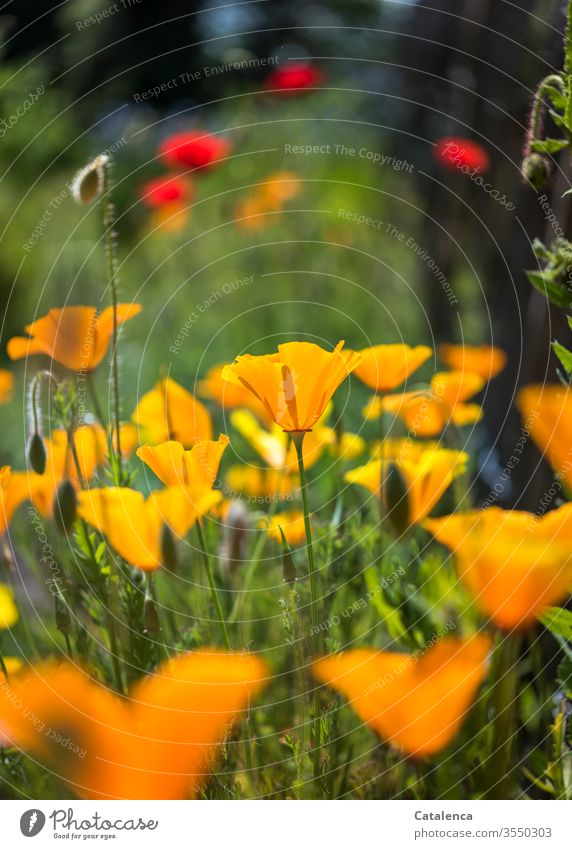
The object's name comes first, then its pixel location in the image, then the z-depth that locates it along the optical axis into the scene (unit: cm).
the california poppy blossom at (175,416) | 126
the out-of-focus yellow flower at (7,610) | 126
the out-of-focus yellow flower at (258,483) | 134
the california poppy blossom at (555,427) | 120
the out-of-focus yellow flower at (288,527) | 125
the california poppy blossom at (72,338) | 122
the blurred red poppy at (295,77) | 226
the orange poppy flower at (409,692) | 113
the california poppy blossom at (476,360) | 138
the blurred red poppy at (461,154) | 165
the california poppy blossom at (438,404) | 131
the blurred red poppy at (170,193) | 229
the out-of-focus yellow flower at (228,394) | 133
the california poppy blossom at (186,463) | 117
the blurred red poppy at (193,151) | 216
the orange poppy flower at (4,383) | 138
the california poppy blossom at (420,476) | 123
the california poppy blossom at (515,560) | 113
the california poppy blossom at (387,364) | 123
